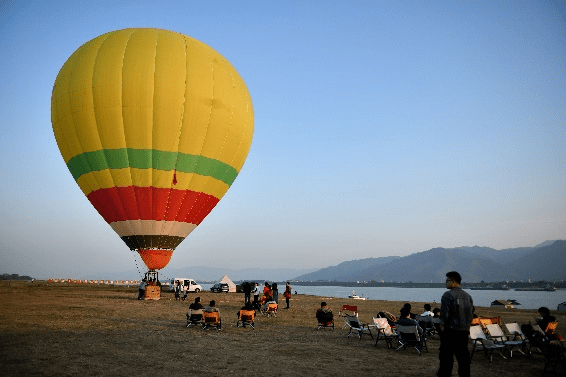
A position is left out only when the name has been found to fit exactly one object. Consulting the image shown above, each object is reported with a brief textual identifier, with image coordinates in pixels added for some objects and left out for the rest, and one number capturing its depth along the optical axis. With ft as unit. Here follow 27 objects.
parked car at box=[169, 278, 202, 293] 156.25
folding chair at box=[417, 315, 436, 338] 49.75
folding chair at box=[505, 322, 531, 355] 40.45
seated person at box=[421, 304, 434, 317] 51.49
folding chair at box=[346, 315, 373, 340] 48.64
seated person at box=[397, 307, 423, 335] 41.19
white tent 176.08
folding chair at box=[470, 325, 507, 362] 36.73
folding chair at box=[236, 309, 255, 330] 57.31
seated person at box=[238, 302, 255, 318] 57.62
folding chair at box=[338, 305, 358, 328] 60.87
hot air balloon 77.25
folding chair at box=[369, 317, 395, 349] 43.50
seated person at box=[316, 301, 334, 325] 58.33
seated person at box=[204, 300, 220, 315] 54.54
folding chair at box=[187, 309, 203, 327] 55.31
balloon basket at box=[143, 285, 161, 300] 103.55
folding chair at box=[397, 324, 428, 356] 40.37
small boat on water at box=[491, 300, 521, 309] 134.78
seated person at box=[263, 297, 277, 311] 72.95
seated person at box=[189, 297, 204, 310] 55.85
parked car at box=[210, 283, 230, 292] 171.38
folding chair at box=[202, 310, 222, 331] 53.76
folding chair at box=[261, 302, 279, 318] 72.23
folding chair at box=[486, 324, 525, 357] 37.55
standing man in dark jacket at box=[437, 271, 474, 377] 26.07
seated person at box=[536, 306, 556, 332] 40.32
